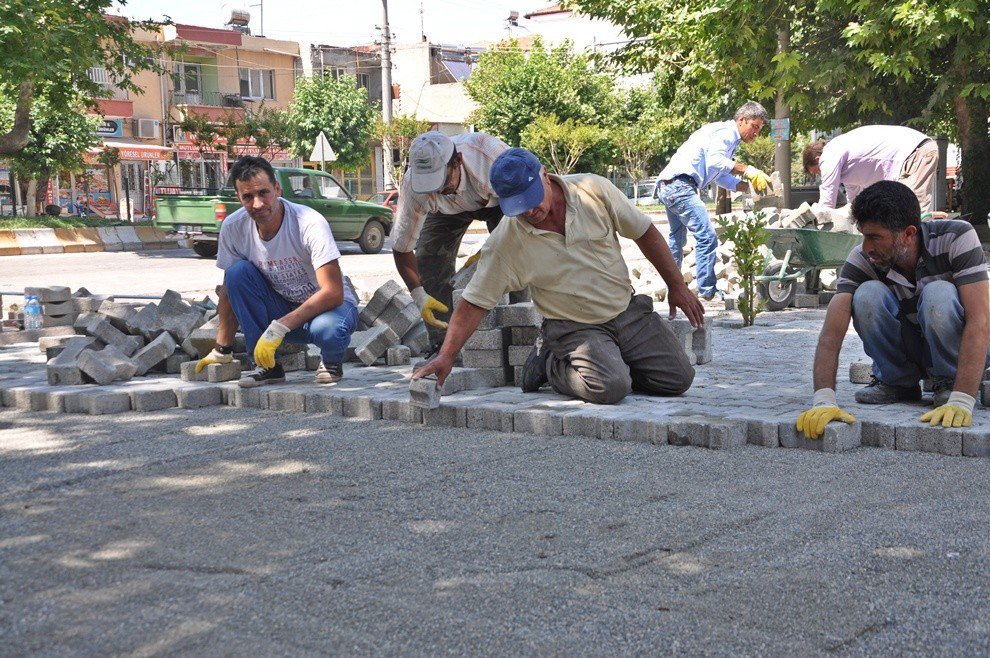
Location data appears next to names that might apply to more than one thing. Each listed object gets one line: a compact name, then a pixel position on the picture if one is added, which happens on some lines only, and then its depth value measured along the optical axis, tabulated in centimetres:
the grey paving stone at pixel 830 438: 475
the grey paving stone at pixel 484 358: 648
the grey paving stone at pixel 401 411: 580
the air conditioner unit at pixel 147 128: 4203
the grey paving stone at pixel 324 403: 612
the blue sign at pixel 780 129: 1942
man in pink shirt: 956
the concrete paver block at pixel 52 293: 941
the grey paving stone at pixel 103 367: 694
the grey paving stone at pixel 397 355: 746
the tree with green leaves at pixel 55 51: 1644
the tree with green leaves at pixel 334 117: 4678
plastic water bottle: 956
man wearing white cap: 611
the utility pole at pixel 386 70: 3538
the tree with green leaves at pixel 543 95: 4588
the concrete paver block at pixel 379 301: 785
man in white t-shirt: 639
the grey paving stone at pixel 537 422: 539
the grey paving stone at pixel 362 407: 596
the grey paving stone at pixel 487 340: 643
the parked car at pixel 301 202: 1997
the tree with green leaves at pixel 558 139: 4331
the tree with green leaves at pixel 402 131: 4488
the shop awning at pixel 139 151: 3928
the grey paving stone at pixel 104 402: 633
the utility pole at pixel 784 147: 1917
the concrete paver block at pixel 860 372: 607
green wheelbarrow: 995
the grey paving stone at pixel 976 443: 457
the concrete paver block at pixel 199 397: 648
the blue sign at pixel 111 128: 4041
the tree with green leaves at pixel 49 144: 2942
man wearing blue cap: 551
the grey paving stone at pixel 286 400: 625
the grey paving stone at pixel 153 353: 727
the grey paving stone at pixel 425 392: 561
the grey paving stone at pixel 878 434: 482
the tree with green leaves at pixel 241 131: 3356
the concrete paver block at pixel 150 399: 641
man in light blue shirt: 991
